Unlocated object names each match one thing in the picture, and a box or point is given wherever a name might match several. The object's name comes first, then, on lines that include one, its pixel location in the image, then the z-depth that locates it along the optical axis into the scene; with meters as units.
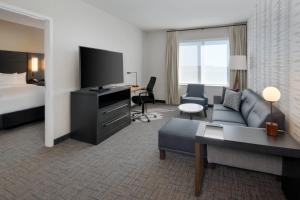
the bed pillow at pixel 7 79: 5.09
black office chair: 4.98
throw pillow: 3.95
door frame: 2.96
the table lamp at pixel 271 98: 1.85
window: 6.08
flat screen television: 3.40
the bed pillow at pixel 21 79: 5.47
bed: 3.72
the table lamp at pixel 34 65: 6.14
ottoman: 2.53
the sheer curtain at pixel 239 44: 5.56
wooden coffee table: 1.61
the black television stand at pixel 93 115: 3.25
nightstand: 5.76
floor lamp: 5.07
